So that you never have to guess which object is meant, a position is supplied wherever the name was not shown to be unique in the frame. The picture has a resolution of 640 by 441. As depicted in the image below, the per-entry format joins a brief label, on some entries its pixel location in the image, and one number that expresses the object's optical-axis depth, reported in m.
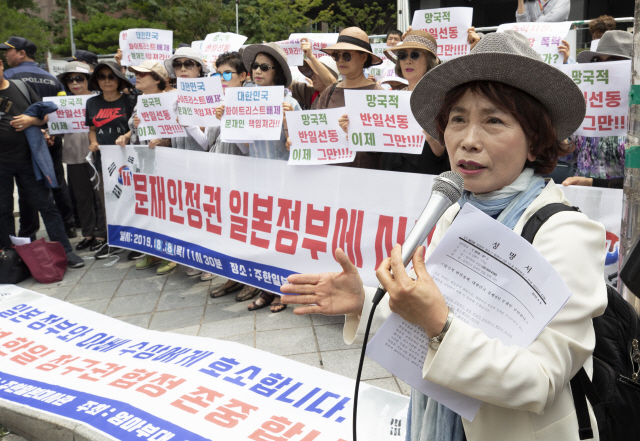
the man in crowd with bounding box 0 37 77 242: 6.98
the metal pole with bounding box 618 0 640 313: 2.32
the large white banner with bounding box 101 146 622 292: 3.93
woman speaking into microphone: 1.16
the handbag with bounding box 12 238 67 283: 5.89
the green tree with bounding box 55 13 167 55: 27.41
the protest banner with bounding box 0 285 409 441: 2.80
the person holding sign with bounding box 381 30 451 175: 4.04
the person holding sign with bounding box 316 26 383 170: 4.57
